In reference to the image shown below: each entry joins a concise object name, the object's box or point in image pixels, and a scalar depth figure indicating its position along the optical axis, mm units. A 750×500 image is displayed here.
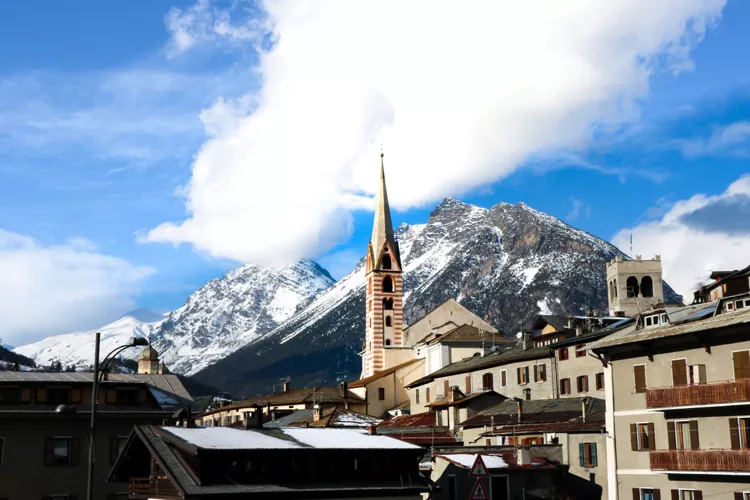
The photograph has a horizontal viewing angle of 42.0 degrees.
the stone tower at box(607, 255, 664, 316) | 145750
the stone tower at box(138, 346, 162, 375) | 189125
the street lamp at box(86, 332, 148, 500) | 37125
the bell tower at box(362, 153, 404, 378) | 160500
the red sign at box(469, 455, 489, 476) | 31781
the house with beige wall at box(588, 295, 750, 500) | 50009
